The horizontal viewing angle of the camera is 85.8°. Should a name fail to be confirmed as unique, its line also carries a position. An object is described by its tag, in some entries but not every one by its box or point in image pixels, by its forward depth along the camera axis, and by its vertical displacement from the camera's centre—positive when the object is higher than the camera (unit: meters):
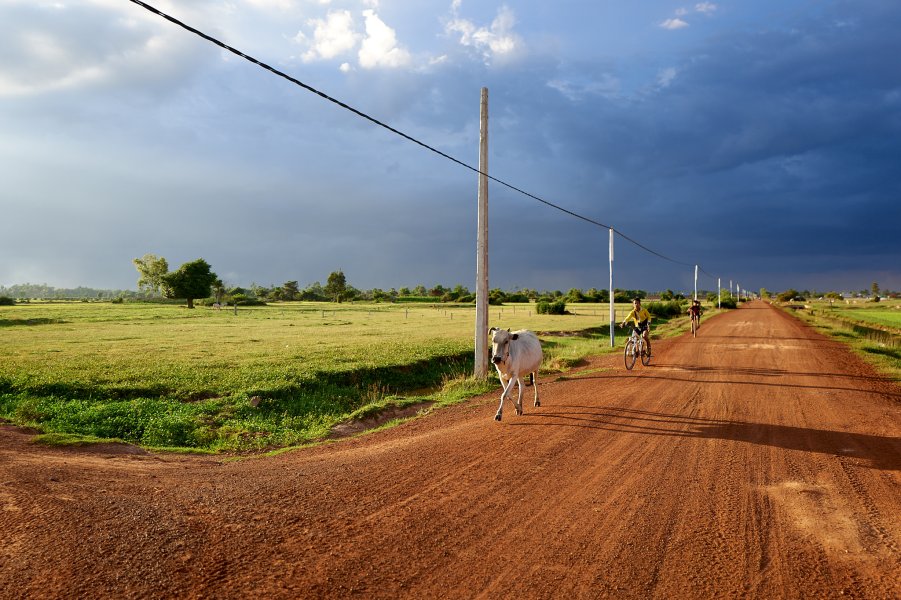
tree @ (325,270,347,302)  169.50 +5.27
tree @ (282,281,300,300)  167.45 +2.91
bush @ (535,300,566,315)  76.62 -1.41
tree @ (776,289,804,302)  172.75 +1.54
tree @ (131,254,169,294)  129.12 +7.24
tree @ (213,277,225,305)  115.66 +1.97
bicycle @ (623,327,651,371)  17.47 -1.77
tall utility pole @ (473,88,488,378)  15.93 +1.18
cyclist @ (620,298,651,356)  18.02 -0.73
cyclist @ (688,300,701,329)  30.03 -0.63
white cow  10.24 -1.24
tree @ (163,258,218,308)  103.12 +3.23
